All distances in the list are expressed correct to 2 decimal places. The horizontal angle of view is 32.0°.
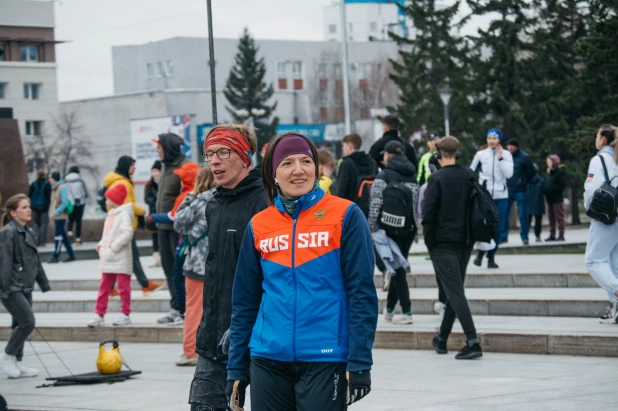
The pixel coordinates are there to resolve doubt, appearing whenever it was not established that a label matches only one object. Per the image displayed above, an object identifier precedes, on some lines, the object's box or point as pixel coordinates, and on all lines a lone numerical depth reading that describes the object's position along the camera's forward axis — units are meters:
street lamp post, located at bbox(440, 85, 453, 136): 37.00
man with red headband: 5.76
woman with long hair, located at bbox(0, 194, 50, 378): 10.76
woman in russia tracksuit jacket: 4.61
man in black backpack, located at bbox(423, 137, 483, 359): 10.00
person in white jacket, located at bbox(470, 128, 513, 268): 15.37
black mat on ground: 10.16
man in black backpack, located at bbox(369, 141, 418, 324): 11.59
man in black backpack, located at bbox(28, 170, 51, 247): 23.61
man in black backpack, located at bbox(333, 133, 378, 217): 13.15
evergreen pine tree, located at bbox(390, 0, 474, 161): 48.81
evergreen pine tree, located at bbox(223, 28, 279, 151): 88.75
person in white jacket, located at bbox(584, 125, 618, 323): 10.30
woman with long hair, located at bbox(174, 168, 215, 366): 9.14
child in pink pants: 12.84
